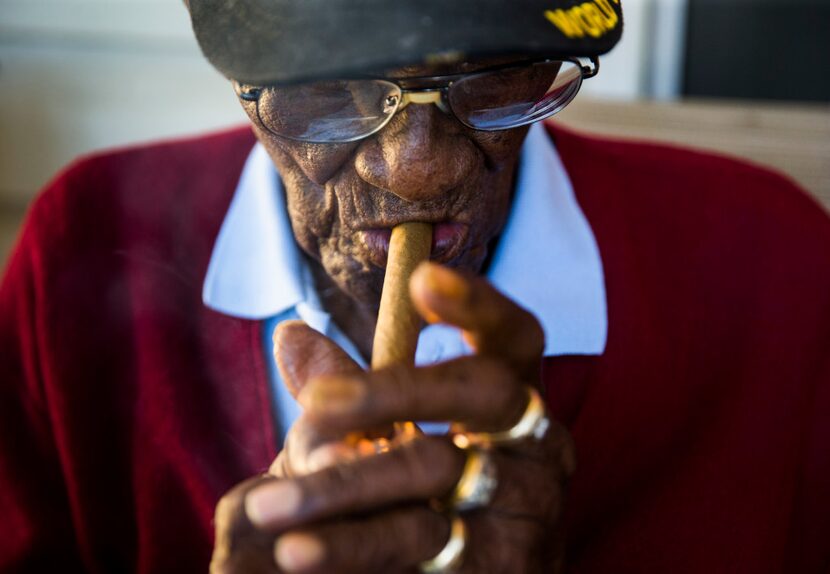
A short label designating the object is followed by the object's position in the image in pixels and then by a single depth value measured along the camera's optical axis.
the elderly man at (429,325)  0.46
